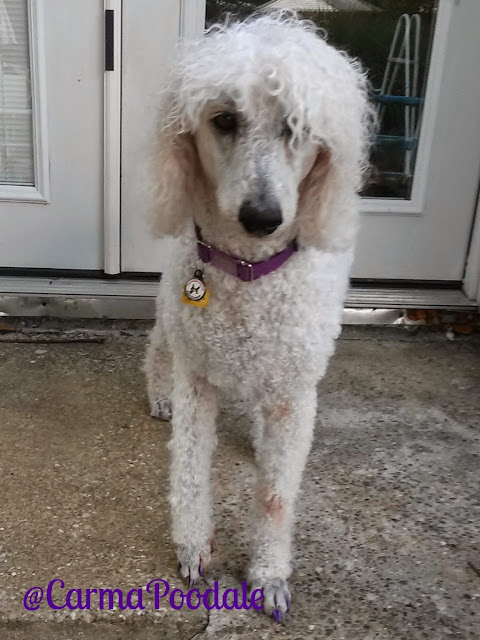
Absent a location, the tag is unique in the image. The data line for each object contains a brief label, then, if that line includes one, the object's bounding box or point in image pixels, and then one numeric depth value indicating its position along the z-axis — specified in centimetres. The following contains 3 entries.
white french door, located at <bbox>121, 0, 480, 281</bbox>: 249
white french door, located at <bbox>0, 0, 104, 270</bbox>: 246
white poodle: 128
